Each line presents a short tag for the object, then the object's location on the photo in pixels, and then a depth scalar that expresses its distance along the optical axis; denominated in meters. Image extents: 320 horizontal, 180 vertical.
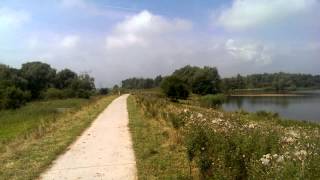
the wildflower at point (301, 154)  3.26
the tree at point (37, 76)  59.86
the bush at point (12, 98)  37.45
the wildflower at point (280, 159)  3.32
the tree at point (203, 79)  65.53
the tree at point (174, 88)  40.54
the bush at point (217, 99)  46.31
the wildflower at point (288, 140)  4.41
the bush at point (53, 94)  54.66
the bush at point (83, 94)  56.62
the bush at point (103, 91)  67.42
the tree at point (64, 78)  69.57
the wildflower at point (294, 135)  4.98
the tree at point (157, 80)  98.08
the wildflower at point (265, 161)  3.47
